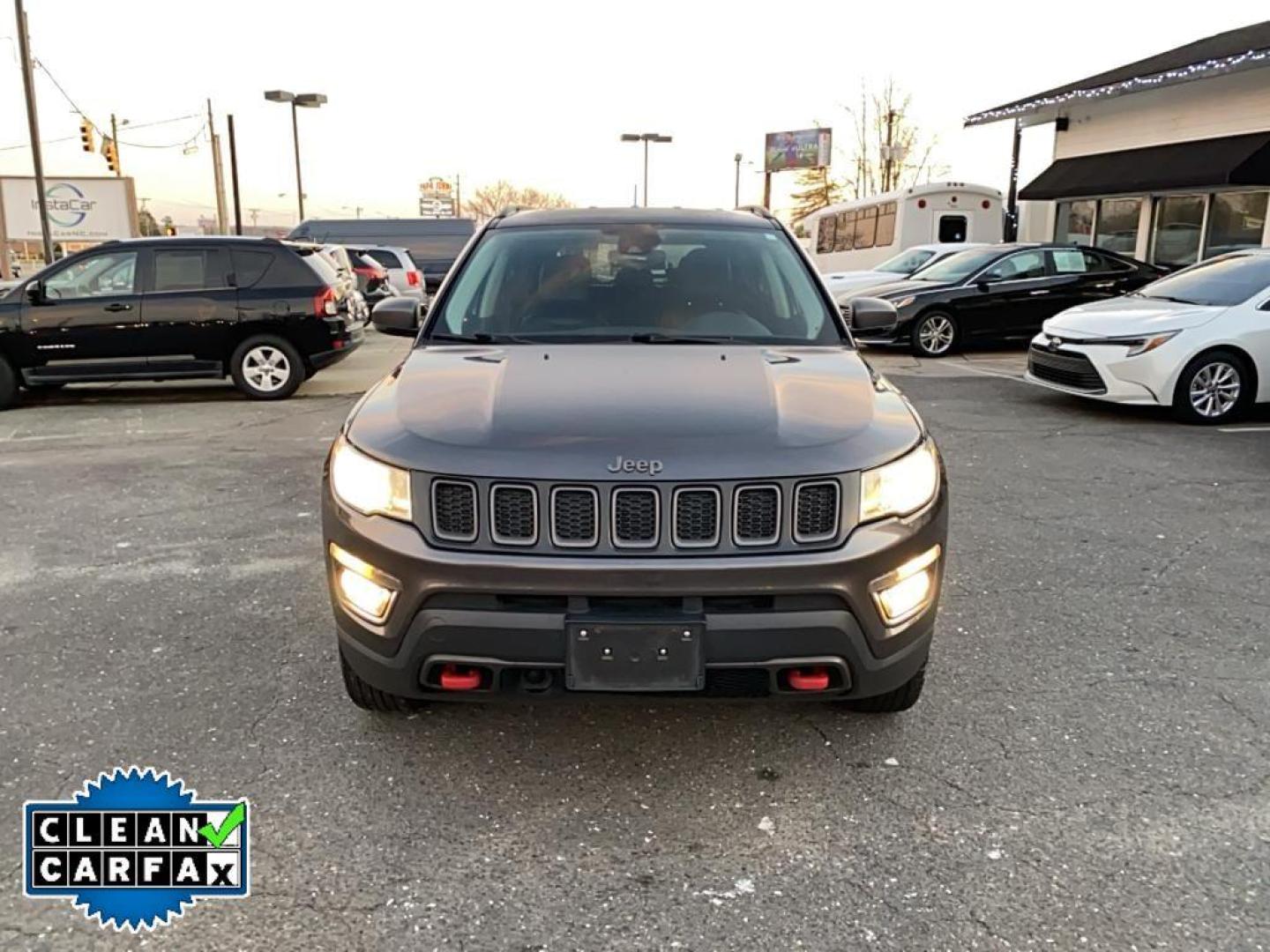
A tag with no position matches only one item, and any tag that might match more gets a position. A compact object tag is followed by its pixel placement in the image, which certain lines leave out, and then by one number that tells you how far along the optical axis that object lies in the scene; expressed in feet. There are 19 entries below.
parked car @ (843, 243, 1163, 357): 44.96
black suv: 32.53
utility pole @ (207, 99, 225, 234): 136.87
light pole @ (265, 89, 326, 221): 107.45
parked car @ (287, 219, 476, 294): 90.84
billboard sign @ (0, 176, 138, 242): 103.40
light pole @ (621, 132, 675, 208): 125.70
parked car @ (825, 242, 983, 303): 54.08
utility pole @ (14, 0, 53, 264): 63.77
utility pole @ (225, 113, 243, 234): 110.11
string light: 54.70
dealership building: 58.44
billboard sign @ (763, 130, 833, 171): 163.94
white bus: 73.26
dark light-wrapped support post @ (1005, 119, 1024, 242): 82.17
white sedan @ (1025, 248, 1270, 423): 27.45
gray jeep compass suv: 8.41
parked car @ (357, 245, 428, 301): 68.69
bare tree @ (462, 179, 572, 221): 277.85
